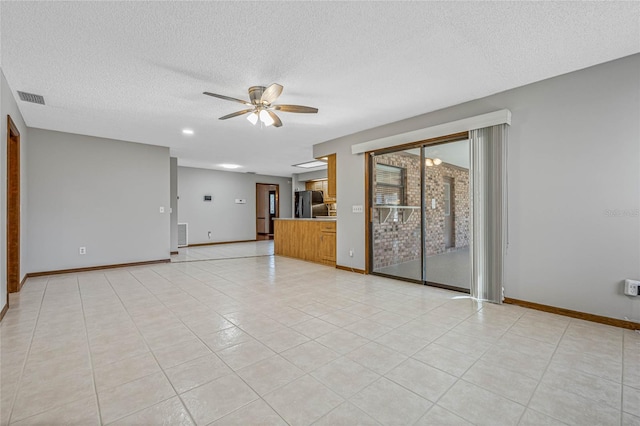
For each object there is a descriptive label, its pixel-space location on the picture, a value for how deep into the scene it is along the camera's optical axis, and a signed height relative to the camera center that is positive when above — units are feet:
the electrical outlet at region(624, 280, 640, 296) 8.04 -2.21
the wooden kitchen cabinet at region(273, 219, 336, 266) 18.43 -1.94
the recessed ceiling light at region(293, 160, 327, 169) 26.07 +4.63
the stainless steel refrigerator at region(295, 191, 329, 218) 26.14 +0.77
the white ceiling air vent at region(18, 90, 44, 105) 10.79 +4.59
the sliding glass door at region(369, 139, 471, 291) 13.55 -0.10
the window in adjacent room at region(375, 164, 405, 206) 16.22 +1.54
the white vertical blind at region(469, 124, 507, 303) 10.51 +0.03
